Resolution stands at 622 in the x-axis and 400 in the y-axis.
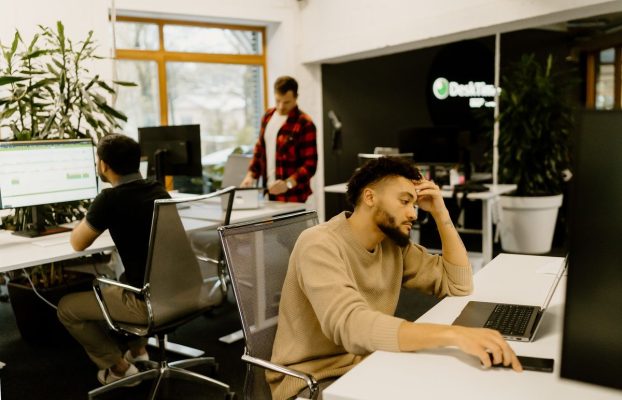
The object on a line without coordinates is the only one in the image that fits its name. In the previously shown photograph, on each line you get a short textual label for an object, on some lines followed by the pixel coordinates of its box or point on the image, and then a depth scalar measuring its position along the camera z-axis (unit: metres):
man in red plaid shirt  4.13
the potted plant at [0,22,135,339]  3.40
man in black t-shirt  2.55
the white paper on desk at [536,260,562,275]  2.19
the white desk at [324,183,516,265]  4.63
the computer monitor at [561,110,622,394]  0.79
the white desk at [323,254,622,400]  1.19
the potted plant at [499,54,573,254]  5.43
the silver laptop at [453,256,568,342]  1.53
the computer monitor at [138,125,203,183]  3.74
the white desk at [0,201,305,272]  2.58
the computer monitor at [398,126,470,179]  5.04
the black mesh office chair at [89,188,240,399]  2.43
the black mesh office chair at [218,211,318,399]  1.72
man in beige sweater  1.41
